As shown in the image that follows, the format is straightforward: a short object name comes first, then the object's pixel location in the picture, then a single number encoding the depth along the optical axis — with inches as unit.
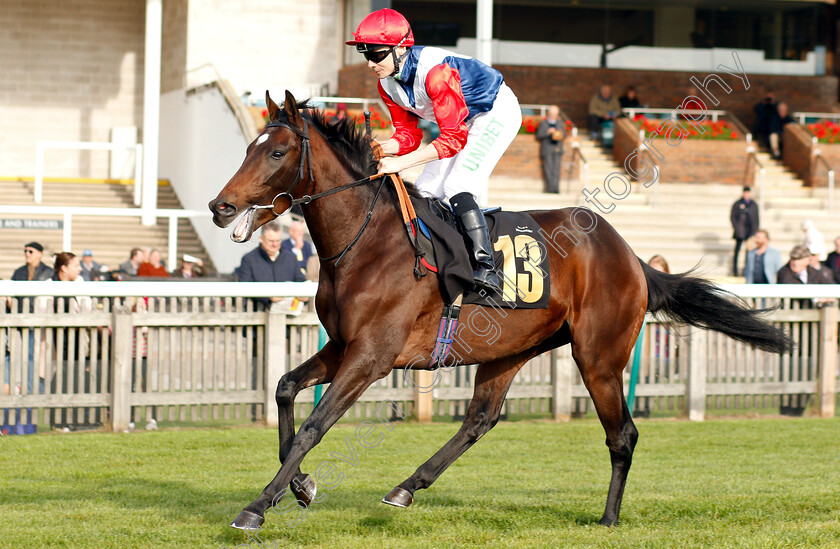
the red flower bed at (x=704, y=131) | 648.4
